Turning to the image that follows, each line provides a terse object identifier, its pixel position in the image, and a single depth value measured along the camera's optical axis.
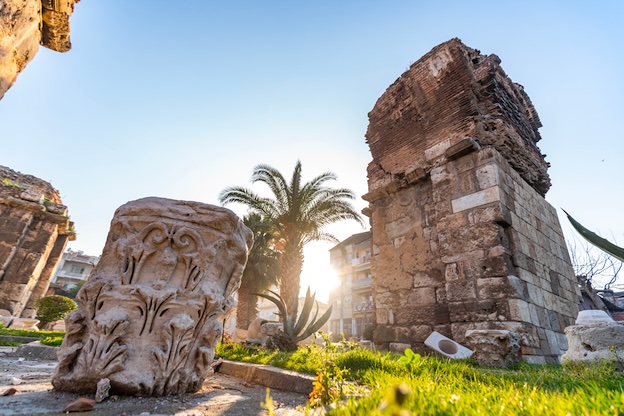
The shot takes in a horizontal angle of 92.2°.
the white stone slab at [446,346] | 3.59
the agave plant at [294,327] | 5.47
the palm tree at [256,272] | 13.28
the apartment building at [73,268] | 33.12
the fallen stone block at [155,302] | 2.08
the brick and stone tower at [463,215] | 3.90
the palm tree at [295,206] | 11.30
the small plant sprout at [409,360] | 2.39
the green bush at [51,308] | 8.91
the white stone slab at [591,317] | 2.61
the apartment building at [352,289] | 24.46
